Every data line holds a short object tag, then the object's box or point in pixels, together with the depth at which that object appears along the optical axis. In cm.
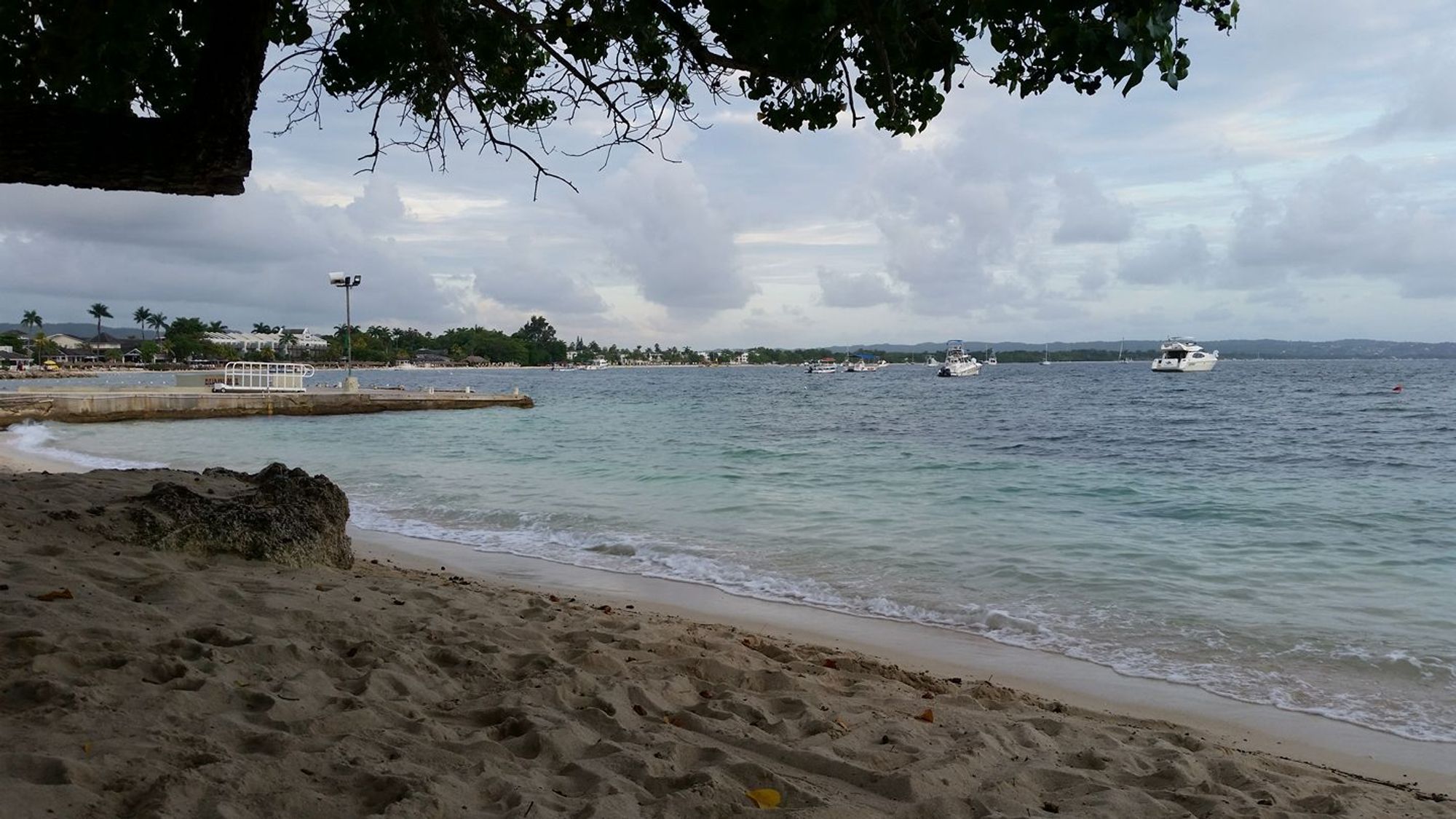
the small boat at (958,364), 9628
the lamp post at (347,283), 4516
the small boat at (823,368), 13188
